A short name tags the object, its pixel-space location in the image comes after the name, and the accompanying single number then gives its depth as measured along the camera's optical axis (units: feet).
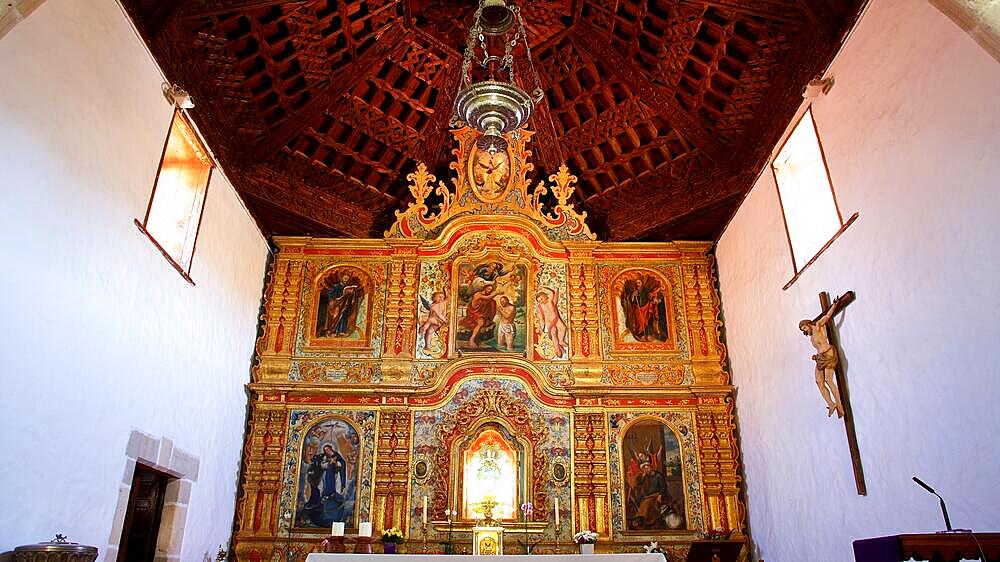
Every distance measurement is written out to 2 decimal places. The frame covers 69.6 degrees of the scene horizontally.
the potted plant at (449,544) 32.94
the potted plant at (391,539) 32.58
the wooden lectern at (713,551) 31.48
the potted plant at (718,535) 33.22
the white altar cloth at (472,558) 16.31
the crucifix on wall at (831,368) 24.72
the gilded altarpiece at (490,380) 34.60
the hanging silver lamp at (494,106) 23.45
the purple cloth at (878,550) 15.34
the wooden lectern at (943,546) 13.97
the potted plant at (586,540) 32.53
